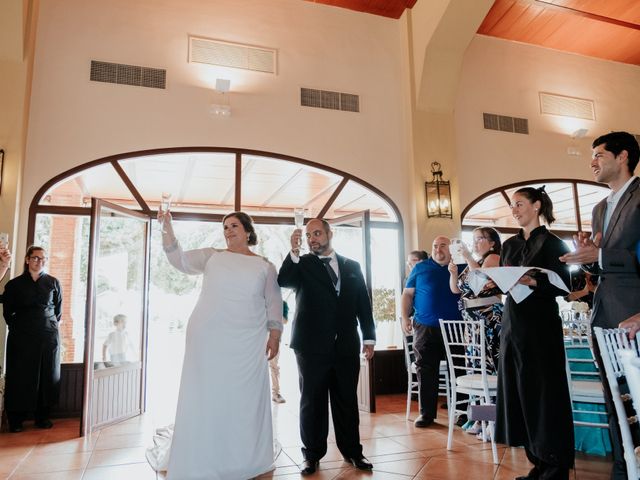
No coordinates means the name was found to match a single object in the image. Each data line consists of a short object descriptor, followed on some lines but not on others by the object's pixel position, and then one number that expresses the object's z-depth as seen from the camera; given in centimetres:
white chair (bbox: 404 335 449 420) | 412
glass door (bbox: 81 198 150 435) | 405
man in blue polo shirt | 399
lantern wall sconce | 580
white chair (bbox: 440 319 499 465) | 313
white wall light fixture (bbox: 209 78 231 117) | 524
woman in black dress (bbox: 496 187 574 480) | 221
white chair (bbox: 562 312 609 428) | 257
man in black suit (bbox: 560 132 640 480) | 188
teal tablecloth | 284
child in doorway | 435
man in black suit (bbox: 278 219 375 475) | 282
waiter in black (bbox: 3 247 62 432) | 403
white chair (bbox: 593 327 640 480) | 164
